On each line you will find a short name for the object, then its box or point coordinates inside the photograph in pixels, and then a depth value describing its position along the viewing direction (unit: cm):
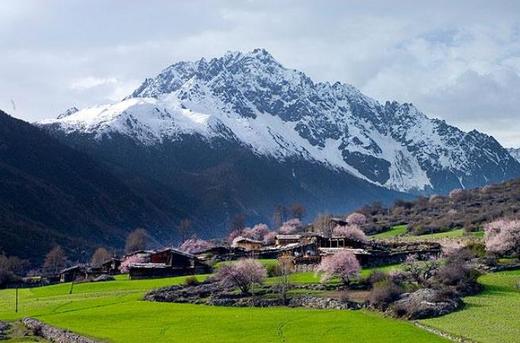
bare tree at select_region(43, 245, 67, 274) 16900
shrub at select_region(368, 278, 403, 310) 7619
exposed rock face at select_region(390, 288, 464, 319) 7000
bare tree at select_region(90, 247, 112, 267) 17088
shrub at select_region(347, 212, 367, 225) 19488
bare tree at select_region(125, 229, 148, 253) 19400
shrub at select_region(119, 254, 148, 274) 13438
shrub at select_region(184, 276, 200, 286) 10006
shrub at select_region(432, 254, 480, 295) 7994
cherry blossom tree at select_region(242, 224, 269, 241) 18738
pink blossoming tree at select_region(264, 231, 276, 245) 16500
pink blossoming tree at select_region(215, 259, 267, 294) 9112
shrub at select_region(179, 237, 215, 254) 16888
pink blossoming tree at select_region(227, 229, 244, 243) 19348
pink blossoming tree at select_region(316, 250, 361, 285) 9119
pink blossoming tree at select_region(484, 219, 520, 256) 10619
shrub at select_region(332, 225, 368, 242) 13842
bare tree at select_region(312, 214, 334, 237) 16669
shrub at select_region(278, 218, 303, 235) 19076
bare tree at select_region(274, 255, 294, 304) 8693
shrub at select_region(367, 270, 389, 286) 8722
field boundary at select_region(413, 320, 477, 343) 5700
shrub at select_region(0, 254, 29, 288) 12838
